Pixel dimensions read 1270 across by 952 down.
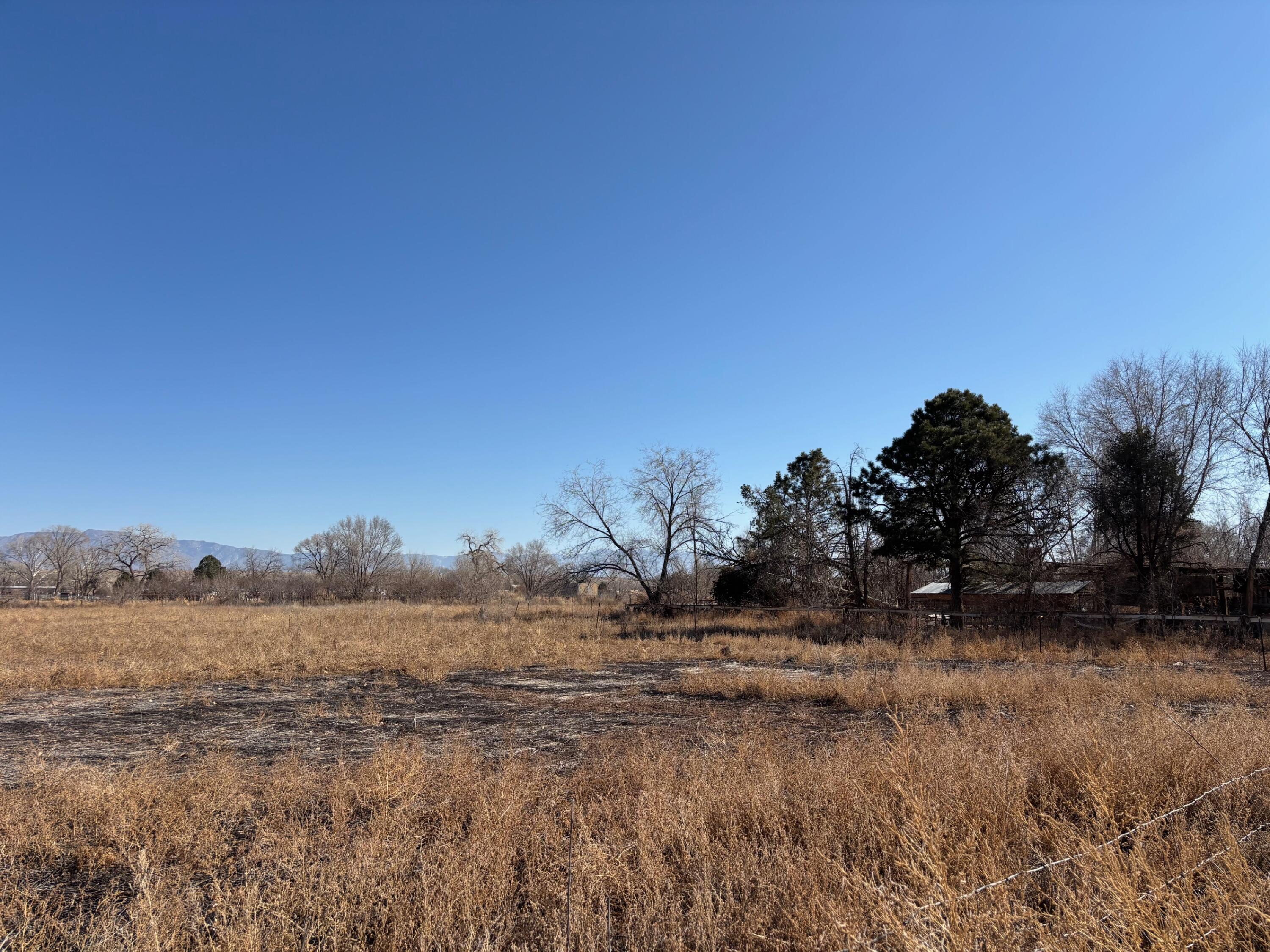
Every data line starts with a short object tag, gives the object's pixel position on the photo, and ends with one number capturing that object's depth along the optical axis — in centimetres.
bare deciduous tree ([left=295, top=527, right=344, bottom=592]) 7506
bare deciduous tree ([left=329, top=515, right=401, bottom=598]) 7162
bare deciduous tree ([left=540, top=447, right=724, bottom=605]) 3161
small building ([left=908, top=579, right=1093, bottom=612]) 2495
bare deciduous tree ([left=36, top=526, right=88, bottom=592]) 7581
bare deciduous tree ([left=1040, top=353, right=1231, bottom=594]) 2555
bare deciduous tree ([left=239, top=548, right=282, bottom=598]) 6275
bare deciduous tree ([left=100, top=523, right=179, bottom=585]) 7481
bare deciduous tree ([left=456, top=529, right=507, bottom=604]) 4966
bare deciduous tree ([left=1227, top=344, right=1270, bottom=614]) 2198
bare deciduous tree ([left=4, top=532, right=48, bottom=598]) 8388
